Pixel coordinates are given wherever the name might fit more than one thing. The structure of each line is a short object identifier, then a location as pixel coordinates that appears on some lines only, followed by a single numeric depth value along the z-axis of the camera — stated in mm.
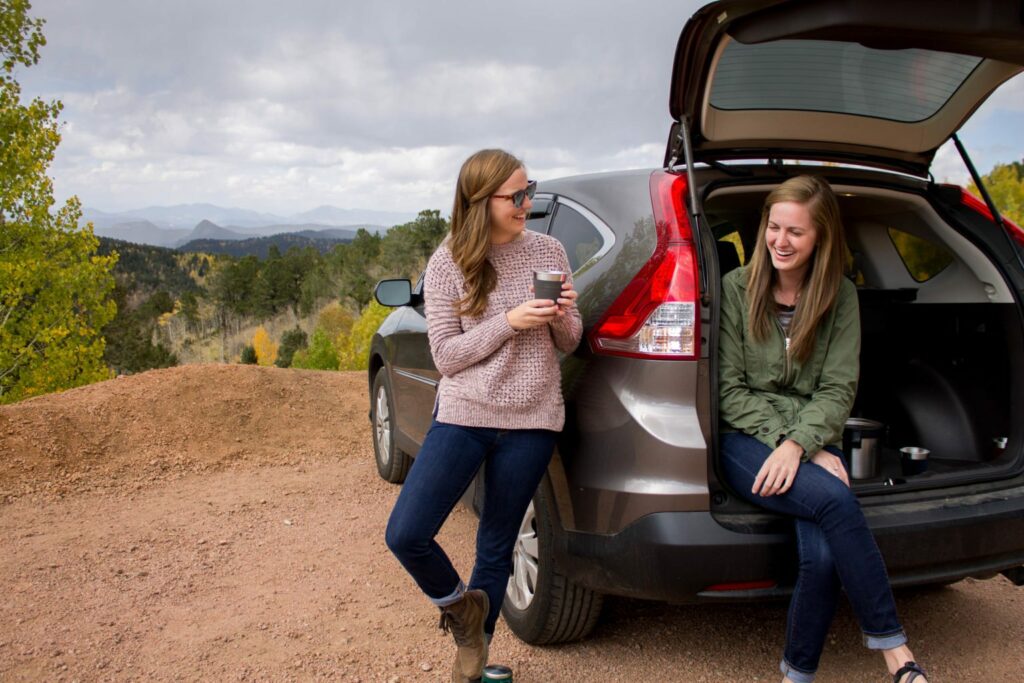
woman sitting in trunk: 2332
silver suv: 2373
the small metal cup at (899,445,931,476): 3012
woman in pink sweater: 2492
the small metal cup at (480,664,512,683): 2629
